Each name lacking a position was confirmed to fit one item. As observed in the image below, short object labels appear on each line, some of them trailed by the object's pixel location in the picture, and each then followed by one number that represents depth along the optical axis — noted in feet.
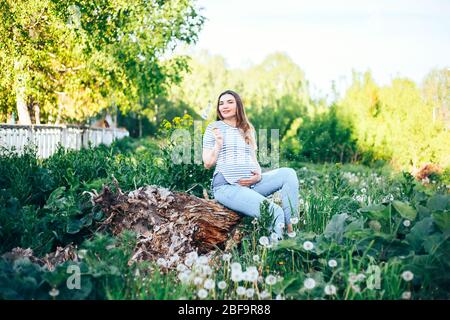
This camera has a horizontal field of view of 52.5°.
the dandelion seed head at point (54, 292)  6.48
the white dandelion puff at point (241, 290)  6.78
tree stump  10.44
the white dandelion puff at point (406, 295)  6.45
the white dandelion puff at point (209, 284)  6.86
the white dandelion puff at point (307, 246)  7.78
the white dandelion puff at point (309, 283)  6.65
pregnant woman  11.09
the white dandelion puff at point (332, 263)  7.39
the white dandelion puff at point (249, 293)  6.88
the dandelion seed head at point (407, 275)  6.69
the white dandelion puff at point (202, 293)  6.72
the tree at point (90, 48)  27.99
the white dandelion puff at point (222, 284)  7.08
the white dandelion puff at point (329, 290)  6.35
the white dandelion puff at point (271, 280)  7.13
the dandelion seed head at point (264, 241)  8.48
